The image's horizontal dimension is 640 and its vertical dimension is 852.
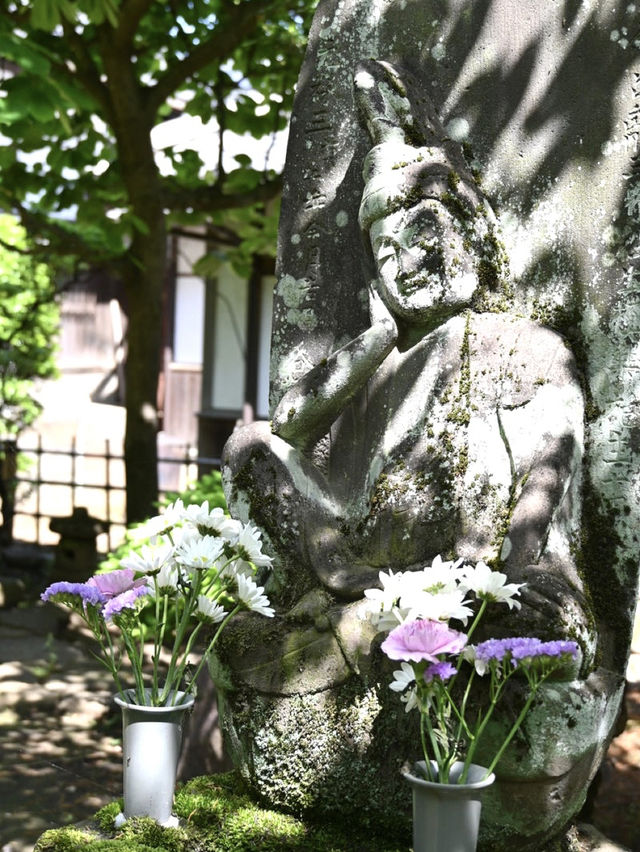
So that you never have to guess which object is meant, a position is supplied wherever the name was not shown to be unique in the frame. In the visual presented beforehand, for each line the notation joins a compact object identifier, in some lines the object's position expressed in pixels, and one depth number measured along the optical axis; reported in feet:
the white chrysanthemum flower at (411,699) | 6.43
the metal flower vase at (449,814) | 6.15
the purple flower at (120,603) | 6.93
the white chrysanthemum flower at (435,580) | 6.44
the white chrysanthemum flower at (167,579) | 7.30
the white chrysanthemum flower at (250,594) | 7.17
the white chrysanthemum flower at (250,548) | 7.34
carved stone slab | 8.57
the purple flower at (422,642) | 5.82
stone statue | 7.80
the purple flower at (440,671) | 5.80
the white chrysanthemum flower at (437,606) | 6.21
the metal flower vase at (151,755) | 7.34
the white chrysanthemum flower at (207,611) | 7.19
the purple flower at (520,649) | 5.87
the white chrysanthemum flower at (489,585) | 6.39
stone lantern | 25.95
